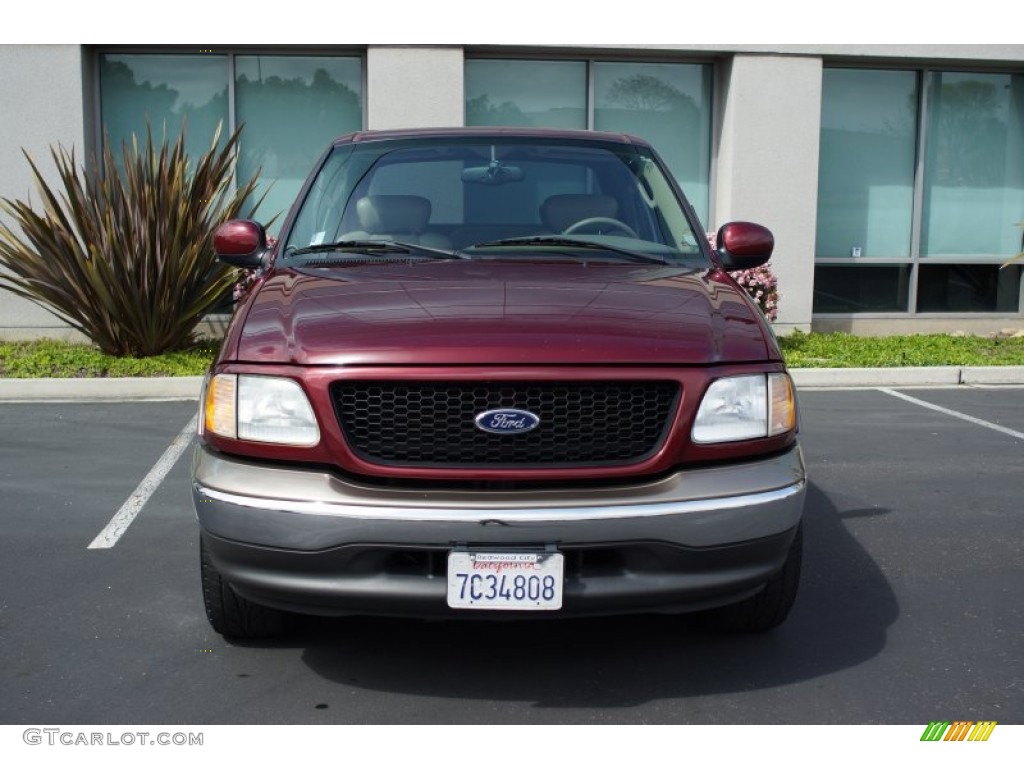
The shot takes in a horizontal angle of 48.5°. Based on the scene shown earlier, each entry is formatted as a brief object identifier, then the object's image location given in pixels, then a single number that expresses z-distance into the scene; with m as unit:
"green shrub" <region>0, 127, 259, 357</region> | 9.16
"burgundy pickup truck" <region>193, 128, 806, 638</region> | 3.03
